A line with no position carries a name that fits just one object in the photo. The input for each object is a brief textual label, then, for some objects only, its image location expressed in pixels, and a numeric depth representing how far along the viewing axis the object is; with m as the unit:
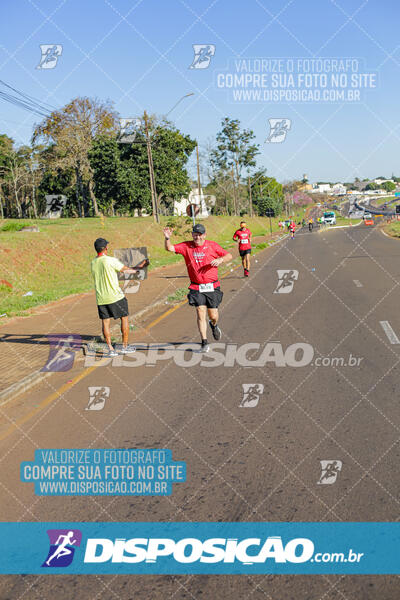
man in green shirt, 9.01
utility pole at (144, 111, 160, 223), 33.96
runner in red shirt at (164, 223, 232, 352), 8.88
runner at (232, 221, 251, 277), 19.16
